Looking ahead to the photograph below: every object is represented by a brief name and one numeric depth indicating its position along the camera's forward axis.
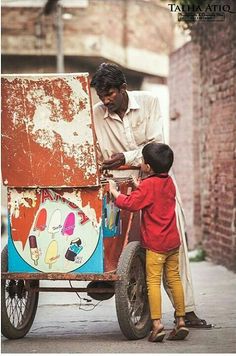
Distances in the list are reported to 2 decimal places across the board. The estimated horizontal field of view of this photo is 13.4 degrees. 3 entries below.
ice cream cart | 6.27
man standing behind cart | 6.92
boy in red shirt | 6.42
